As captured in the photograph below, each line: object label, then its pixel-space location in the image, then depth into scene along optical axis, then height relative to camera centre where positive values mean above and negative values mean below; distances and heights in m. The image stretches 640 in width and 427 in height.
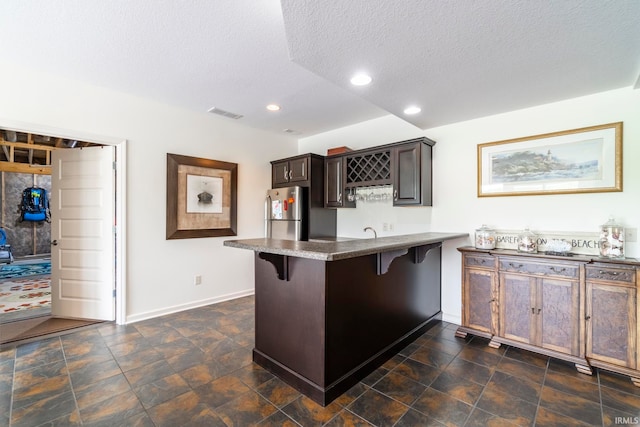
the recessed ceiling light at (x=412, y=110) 2.92 +1.08
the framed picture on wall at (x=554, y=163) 2.58 +0.50
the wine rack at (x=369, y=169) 3.60 +0.59
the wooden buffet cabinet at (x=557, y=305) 2.25 -0.83
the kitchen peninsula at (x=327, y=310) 1.96 -0.76
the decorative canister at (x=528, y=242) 2.78 -0.29
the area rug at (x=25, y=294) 3.94 -1.28
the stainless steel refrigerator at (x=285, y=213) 4.21 +0.00
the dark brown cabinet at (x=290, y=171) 4.27 +0.67
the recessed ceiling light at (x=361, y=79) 2.21 +1.06
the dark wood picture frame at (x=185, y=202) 3.71 +0.18
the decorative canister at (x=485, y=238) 3.01 -0.26
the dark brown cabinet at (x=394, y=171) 3.35 +0.54
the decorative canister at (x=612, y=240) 2.38 -0.23
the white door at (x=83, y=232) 3.40 -0.22
